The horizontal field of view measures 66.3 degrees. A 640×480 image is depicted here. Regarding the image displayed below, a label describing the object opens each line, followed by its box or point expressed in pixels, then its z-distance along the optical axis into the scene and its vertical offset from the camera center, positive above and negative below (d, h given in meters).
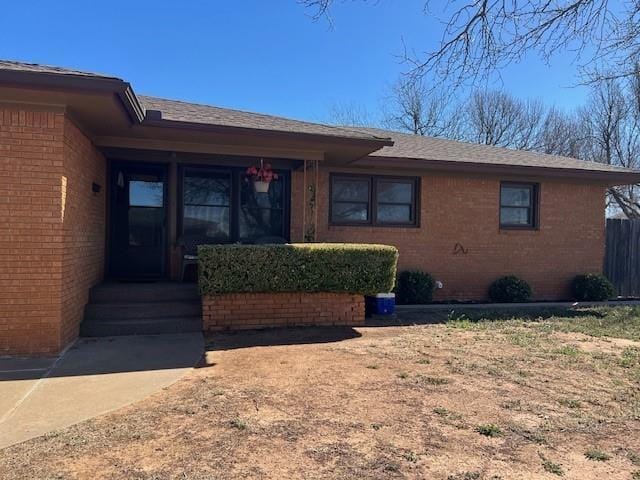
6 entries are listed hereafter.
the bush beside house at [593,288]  11.02 -1.06
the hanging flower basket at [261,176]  9.01 +1.07
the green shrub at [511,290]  10.53 -1.08
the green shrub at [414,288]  9.82 -1.01
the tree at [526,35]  5.40 +2.46
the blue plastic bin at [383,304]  8.71 -1.19
